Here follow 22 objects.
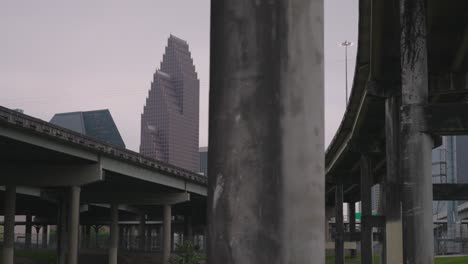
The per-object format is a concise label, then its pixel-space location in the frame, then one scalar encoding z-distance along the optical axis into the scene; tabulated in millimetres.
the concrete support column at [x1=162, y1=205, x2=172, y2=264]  77188
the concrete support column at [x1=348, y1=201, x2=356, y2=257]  103875
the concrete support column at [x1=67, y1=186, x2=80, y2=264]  56875
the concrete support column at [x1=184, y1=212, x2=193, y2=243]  127812
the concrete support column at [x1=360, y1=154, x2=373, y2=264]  50381
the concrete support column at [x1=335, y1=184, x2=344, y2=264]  72812
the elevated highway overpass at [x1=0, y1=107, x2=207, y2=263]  49406
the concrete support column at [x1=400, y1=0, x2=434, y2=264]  17750
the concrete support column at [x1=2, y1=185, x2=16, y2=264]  57281
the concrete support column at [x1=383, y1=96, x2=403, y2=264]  31109
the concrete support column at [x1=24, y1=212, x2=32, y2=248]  129950
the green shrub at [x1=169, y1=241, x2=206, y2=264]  51188
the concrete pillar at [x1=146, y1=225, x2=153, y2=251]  166550
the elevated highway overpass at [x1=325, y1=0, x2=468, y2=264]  17812
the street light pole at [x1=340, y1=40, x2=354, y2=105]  99838
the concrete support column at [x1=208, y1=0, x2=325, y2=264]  4320
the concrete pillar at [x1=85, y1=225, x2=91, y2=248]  127688
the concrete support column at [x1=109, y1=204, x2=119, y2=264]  77938
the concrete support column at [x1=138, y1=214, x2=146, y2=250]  117312
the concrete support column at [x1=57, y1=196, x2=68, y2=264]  67938
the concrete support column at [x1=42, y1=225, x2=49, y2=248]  125188
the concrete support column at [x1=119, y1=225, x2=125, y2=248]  163850
